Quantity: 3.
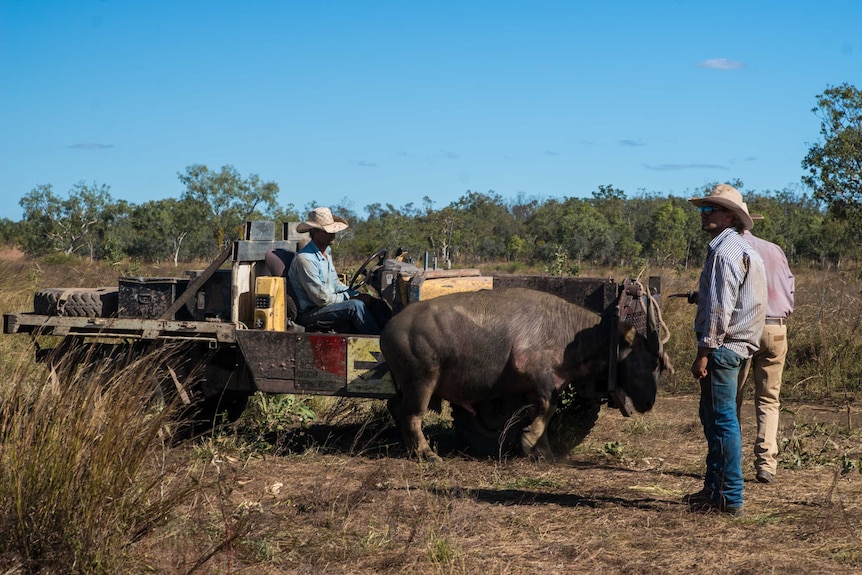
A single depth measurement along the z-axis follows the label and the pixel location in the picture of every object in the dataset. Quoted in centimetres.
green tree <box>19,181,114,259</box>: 5881
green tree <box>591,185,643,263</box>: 5478
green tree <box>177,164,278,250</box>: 6688
